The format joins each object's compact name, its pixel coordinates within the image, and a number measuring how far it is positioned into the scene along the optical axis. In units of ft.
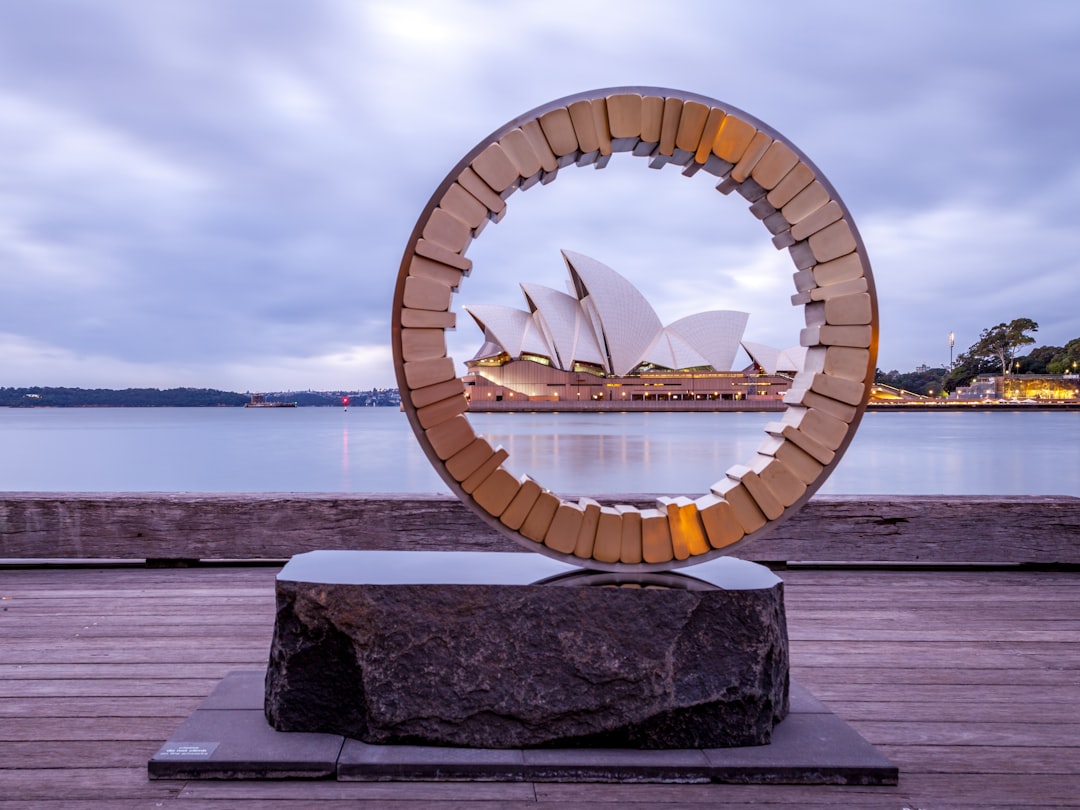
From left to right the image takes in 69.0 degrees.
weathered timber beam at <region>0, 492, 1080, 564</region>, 13.20
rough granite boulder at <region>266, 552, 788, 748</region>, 6.13
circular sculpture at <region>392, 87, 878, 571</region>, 6.45
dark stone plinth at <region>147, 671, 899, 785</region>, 5.64
